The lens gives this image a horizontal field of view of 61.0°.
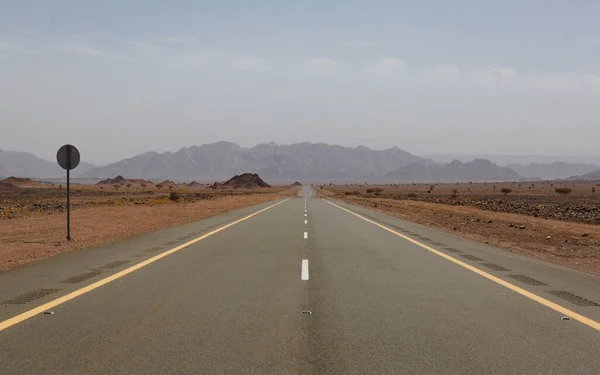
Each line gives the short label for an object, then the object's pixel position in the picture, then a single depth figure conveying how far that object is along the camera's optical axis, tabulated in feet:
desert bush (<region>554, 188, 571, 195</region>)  294.66
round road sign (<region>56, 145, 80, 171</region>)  52.49
